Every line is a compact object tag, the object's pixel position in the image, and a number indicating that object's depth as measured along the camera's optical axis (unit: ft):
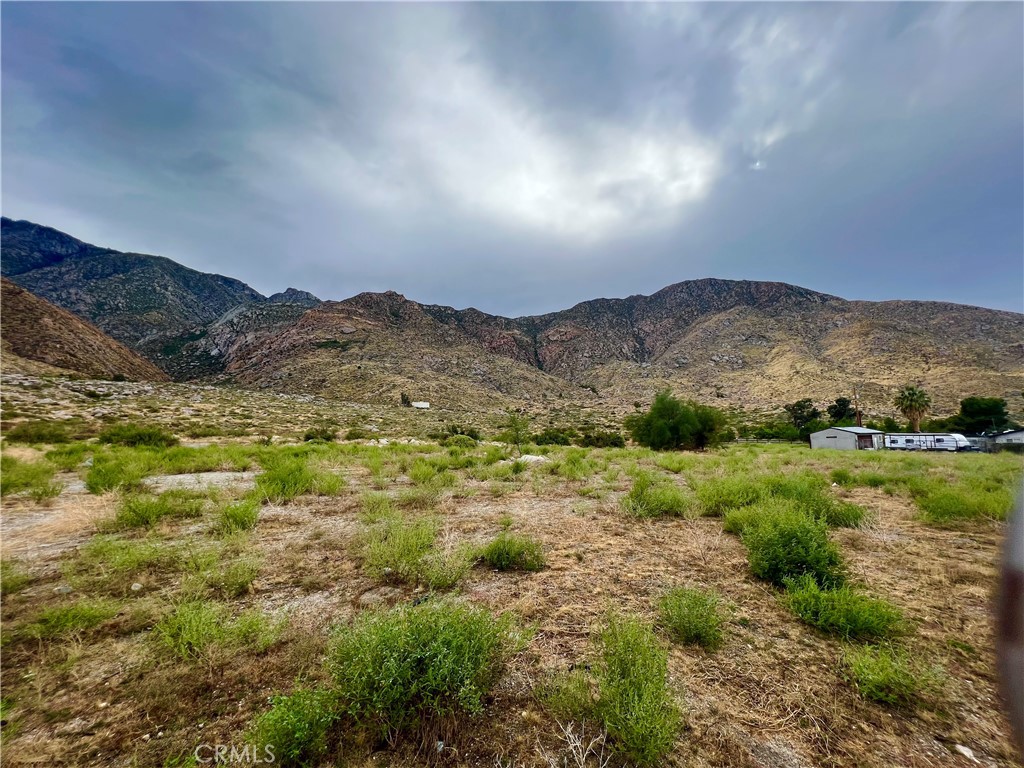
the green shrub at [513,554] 16.76
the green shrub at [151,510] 21.33
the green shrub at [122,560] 15.01
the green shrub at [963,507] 23.31
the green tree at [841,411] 191.31
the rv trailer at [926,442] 130.31
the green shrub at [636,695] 7.45
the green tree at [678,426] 102.12
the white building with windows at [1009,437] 119.03
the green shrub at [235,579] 14.03
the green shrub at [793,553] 15.02
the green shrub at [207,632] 10.41
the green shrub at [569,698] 8.55
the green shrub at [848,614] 11.62
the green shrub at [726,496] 25.52
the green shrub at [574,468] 40.90
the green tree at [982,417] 154.47
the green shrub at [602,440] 107.98
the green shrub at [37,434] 56.49
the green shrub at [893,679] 9.17
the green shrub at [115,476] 29.81
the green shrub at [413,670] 8.16
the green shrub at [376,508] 23.24
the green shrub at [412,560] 14.97
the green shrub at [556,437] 109.00
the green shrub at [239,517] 20.94
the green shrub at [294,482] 28.78
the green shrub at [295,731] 7.27
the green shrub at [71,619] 11.50
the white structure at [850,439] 129.08
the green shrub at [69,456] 39.37
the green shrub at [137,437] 57.57
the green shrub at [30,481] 27.61
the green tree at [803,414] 186.29
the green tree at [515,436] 83.51
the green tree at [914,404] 156.27
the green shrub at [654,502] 25.37
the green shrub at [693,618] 11.32
